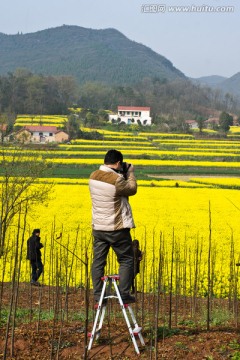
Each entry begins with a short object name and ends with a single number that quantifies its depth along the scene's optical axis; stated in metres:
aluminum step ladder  5.66
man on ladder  5.98
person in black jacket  12.30
